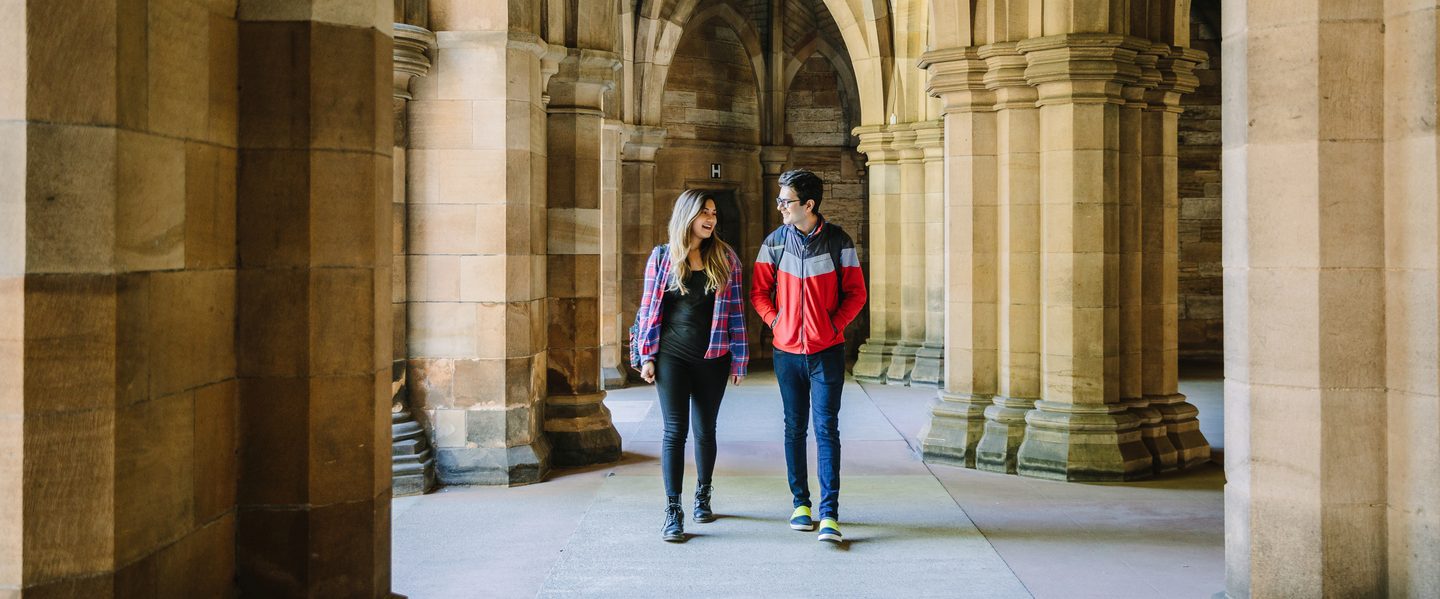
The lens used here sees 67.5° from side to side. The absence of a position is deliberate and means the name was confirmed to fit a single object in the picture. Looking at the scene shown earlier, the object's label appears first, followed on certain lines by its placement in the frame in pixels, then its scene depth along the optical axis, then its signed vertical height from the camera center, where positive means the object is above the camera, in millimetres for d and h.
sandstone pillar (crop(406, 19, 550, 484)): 6156 +366
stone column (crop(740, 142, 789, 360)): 15852 +1655
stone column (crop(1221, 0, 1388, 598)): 2938 +27
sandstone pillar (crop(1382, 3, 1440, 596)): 2855 +9
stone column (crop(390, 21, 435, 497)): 5859 -74
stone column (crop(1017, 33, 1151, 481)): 6316 +228
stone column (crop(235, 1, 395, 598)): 2869 +25
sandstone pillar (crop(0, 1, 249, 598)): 2195 +7
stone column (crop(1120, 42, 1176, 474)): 6480 +233
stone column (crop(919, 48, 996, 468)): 6828 +324
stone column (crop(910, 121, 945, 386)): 11852 +465
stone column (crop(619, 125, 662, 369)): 13617 +1116
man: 4750 -64
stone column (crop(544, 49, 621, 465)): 6973 +298
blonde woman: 4715 -102
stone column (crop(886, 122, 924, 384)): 12508 +702
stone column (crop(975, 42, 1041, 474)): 6625 +326
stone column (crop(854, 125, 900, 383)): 12852 +695
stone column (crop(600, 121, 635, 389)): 12328 +526
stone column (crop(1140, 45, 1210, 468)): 6684 +295
